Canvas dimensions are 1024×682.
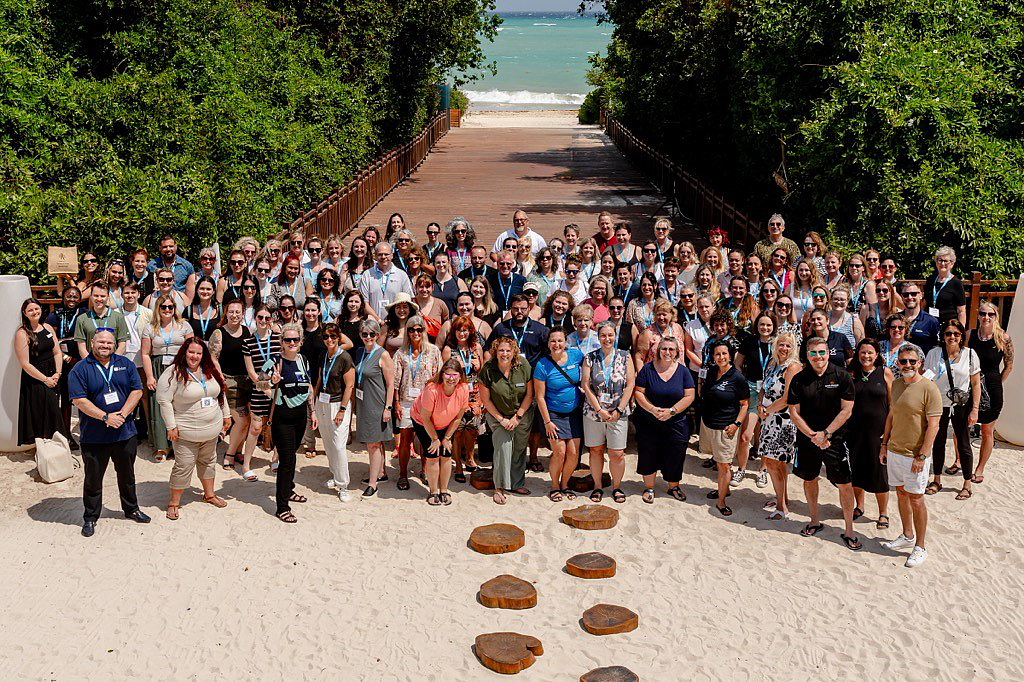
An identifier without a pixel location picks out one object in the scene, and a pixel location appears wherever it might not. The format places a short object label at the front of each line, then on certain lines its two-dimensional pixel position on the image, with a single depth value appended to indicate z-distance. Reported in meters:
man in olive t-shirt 8.22
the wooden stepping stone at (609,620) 7.43
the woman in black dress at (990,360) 9.79
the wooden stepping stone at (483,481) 10.02
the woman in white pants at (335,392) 9.43
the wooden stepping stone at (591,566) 8.21
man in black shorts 8.61
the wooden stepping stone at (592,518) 9.03
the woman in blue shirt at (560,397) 9.48
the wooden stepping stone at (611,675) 6.82
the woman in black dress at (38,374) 10.14
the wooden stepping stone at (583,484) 9.90
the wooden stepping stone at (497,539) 8.58
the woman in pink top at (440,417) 9.44
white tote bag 9.98
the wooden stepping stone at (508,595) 7.77
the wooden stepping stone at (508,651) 6.95
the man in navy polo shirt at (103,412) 8.73
